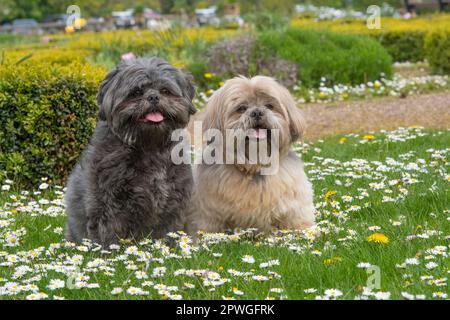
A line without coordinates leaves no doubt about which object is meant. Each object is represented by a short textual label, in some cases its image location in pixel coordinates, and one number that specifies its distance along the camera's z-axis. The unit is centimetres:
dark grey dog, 500
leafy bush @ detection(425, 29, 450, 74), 1535
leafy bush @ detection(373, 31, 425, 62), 1862
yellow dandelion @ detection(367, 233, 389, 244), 501
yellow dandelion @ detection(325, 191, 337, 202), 613
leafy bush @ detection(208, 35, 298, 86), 1341
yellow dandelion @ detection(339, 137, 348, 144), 936
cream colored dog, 543
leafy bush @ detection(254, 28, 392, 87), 1381
